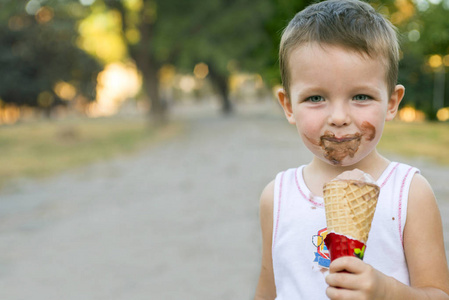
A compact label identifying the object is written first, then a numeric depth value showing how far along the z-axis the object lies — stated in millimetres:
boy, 1508
